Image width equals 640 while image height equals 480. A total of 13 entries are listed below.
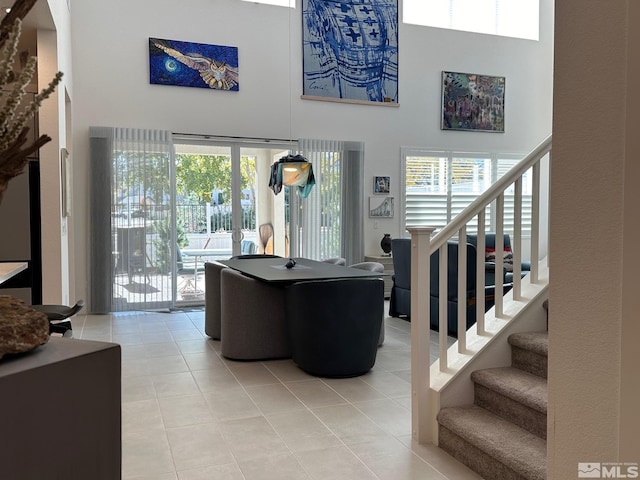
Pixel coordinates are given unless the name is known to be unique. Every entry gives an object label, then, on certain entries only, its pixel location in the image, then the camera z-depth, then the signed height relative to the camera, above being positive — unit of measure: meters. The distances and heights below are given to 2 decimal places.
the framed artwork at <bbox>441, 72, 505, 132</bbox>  9.04 +1.83
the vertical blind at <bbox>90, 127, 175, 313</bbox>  7.24 -0.05
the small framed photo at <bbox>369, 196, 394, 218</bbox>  8.66 +0.11
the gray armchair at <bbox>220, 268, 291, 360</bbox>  4.88 -0.91
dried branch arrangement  0.96 +0.20
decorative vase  8.48 -0.44
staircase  2.53 -1.05
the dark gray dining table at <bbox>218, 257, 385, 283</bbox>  4.61 -0.51
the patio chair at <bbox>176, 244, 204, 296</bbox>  7.86 -0.81
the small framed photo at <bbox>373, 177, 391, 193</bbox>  8.67 +0.46
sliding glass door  7.86 +0.15
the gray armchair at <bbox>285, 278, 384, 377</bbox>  4.30 -0.84
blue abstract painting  8.30 +2.49
